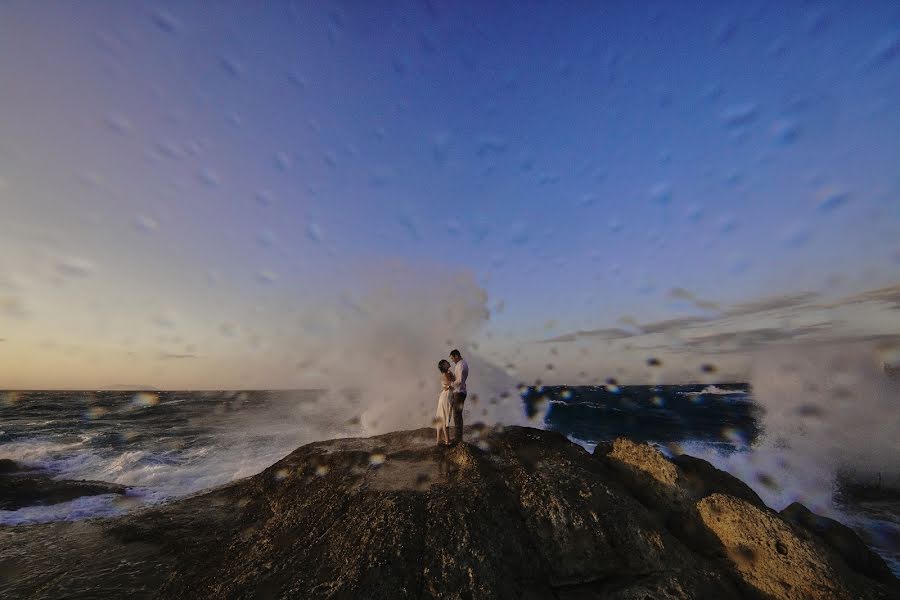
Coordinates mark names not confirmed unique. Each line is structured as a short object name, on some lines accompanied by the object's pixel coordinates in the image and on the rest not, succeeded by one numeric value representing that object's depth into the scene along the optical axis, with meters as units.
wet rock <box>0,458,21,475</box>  17.37
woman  8.95
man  8.98
